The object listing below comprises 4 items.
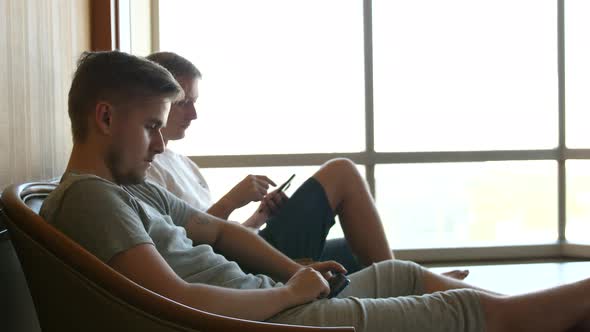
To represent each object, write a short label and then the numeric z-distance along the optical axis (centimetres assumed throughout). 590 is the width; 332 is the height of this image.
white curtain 312
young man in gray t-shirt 292
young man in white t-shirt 365
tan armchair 279
